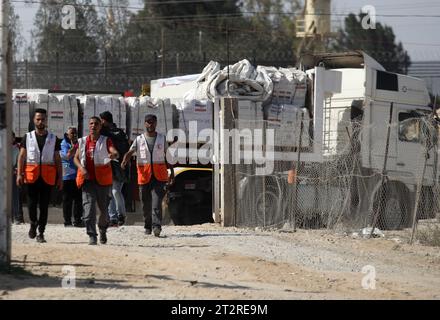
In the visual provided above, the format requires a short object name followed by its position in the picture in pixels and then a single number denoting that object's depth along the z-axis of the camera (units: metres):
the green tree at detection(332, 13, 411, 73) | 53.22
